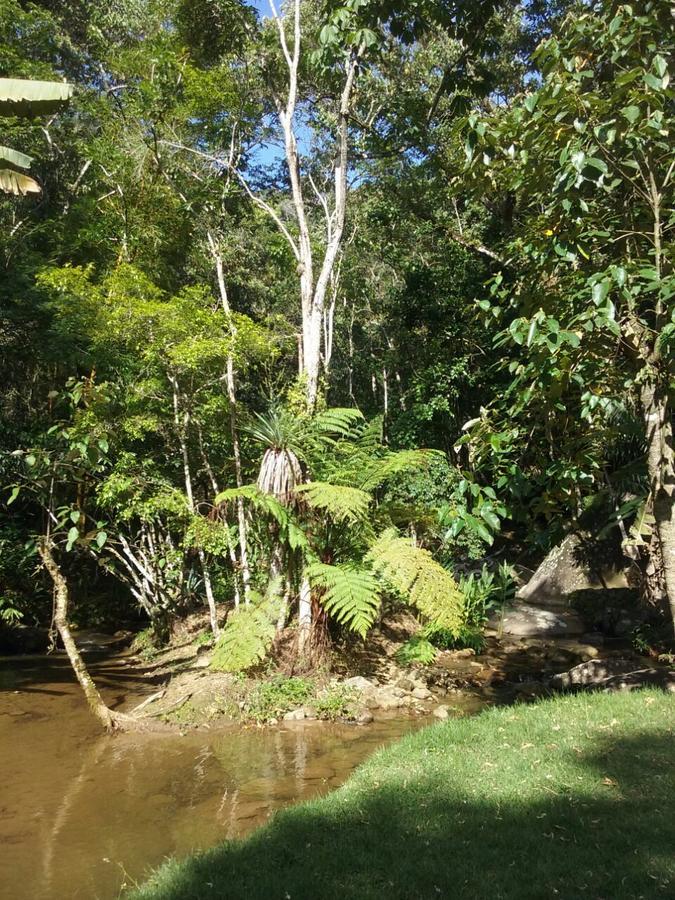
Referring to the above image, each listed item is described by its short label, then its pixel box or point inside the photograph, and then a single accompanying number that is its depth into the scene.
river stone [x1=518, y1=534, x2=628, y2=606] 13.51
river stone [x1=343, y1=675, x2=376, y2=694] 7.75
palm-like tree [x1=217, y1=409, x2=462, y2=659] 7.18
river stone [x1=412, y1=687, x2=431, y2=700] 7.81
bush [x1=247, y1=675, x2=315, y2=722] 7.21
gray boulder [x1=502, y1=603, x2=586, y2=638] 11.41
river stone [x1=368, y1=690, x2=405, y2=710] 7.54
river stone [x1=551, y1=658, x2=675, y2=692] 6.51
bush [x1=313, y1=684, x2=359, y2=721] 7.19
